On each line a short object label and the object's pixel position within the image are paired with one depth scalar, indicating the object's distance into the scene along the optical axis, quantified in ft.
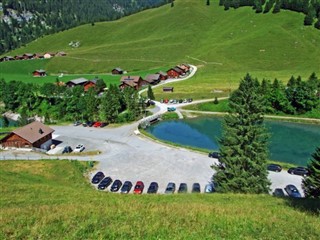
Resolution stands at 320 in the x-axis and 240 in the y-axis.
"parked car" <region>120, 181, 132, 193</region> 159.33
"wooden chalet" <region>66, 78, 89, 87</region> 413.80
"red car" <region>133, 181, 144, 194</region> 157.07
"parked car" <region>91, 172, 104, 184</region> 171.78
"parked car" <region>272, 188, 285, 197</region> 151.89
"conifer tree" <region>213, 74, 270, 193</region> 121.90
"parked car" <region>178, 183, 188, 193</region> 155.33
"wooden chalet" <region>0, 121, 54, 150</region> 225.56
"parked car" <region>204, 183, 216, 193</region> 153.11
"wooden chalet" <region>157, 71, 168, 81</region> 451.12
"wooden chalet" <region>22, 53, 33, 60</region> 650.02
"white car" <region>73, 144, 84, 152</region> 221.11
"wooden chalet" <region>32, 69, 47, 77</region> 540.93
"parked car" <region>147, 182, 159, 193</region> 157.13
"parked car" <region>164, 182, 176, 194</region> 155.82
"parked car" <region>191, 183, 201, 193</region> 155.75
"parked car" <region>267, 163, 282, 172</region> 182.16
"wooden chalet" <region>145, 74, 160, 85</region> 426.92
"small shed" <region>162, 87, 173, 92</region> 387.34
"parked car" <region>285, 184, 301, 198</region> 150.00
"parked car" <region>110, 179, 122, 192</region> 161.25
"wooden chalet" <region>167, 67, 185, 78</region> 460.96
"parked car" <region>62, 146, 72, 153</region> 221.87
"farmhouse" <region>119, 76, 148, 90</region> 401.49
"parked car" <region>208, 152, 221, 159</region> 201.98
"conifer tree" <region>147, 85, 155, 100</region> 360.67
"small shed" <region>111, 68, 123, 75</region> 499.92
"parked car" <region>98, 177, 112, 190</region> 164.02
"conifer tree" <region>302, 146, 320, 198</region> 110.01
